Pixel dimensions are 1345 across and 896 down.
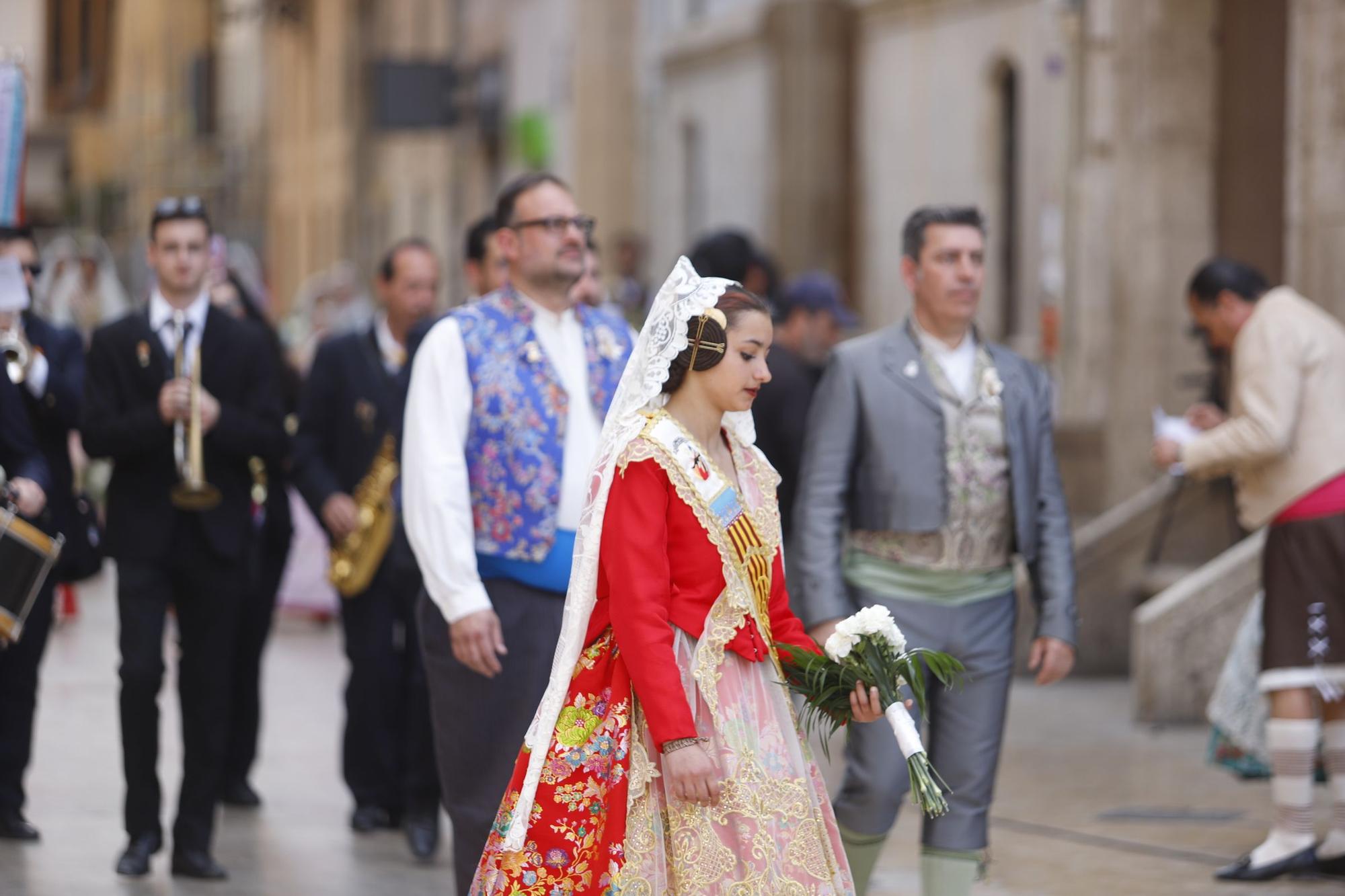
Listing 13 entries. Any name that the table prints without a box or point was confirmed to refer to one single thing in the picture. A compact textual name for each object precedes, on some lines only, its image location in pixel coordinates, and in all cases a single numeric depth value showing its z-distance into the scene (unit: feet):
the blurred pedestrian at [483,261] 41.88
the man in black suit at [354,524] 44.34
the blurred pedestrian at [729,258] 45.83
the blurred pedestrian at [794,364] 42.76
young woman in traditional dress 24.82
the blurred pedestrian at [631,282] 88.52
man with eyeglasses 31.30
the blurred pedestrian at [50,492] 43.03
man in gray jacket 31.95
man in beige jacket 38.49
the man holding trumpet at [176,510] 38.39
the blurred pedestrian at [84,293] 84.15
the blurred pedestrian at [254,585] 46.83
